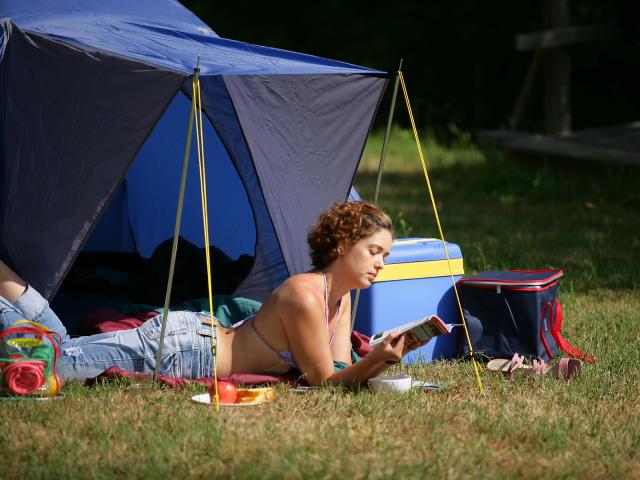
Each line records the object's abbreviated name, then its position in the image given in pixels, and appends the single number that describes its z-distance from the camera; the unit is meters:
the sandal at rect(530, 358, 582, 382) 7.62
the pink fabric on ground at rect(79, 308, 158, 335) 8.24
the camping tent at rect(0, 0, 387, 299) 7.41
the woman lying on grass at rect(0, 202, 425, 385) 6.93
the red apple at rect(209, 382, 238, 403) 6.64
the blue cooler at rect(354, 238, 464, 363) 8.20
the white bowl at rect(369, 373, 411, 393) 7.02
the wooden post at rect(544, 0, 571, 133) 18.21
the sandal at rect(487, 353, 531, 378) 7.74
